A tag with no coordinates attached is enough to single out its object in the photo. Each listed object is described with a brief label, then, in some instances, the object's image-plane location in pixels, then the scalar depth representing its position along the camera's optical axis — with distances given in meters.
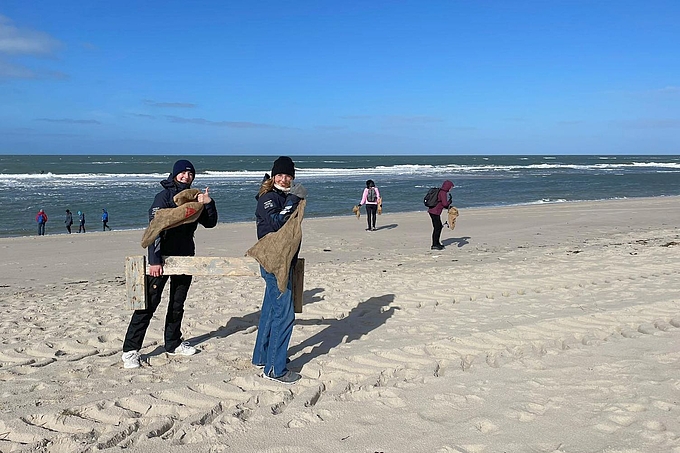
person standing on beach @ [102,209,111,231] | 19.08
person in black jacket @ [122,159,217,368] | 4.49
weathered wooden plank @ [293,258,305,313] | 4.39
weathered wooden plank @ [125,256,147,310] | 4.42
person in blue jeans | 4.12
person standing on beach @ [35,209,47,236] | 18.08
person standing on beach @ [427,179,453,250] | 11.84
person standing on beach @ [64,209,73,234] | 18.79
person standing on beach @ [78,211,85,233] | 19.22
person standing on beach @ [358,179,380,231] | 15.63
